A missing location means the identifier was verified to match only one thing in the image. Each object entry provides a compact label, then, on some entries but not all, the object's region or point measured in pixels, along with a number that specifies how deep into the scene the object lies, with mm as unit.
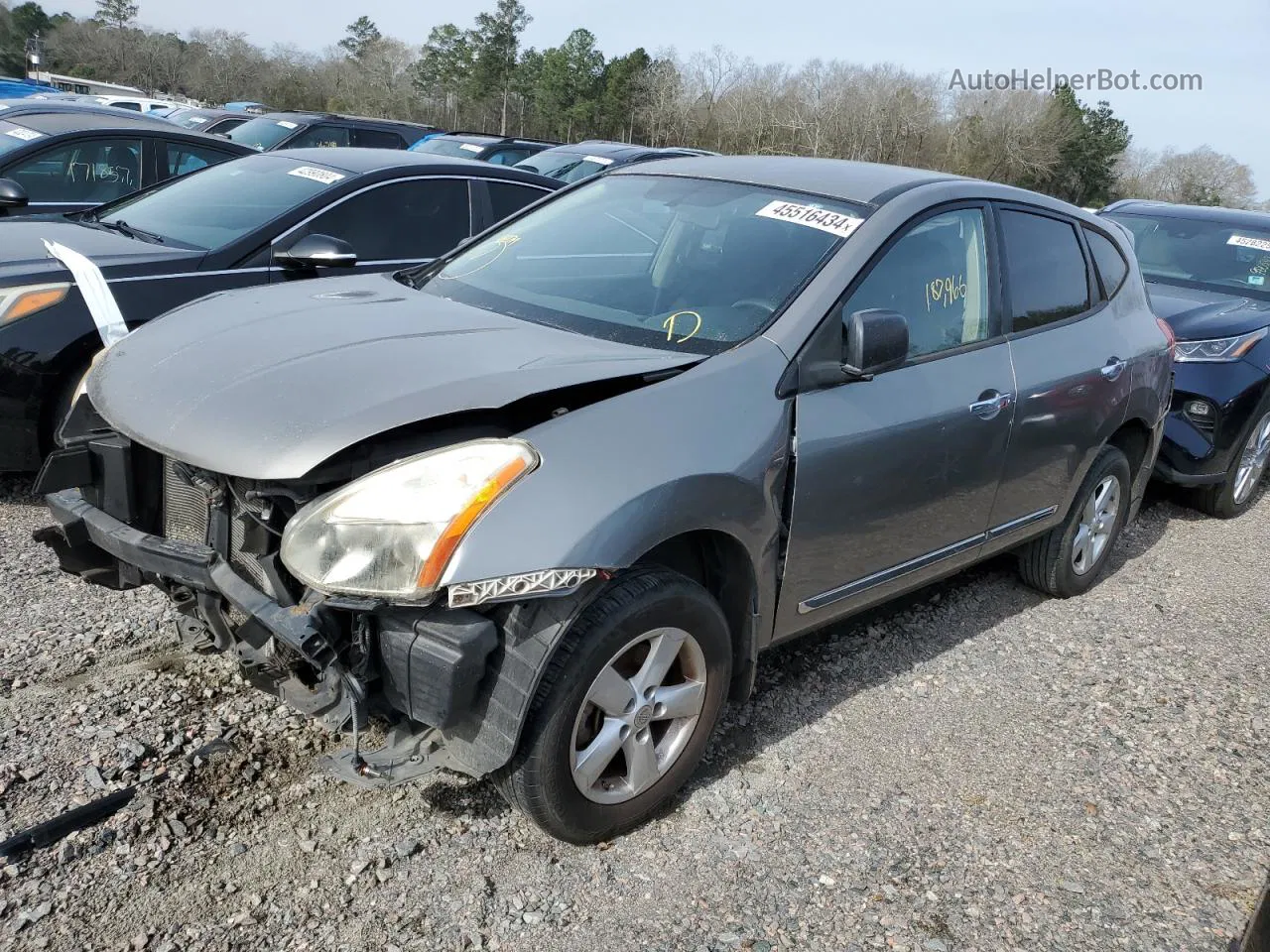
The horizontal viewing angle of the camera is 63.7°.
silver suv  2264
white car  23453
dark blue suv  5770
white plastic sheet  4402
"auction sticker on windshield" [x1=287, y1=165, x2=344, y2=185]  5469
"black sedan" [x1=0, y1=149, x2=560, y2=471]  4285
